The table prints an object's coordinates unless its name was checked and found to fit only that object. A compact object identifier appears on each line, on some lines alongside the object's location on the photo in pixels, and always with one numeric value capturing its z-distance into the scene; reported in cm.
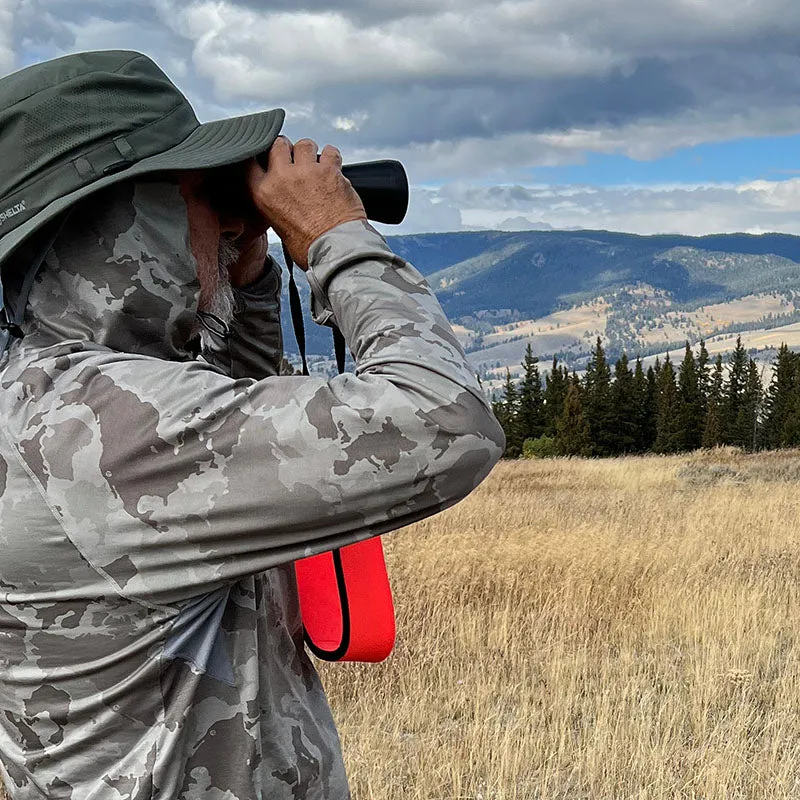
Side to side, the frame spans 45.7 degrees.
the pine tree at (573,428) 5134
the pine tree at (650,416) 5641
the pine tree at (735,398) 5728
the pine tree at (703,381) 5684
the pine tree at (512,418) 5326
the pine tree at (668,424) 5322
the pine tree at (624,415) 5447
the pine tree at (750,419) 5709
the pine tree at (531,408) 5531
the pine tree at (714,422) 5341
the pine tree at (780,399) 5603
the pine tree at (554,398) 5578
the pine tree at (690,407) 5403
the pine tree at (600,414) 5322
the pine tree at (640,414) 5581
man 105
